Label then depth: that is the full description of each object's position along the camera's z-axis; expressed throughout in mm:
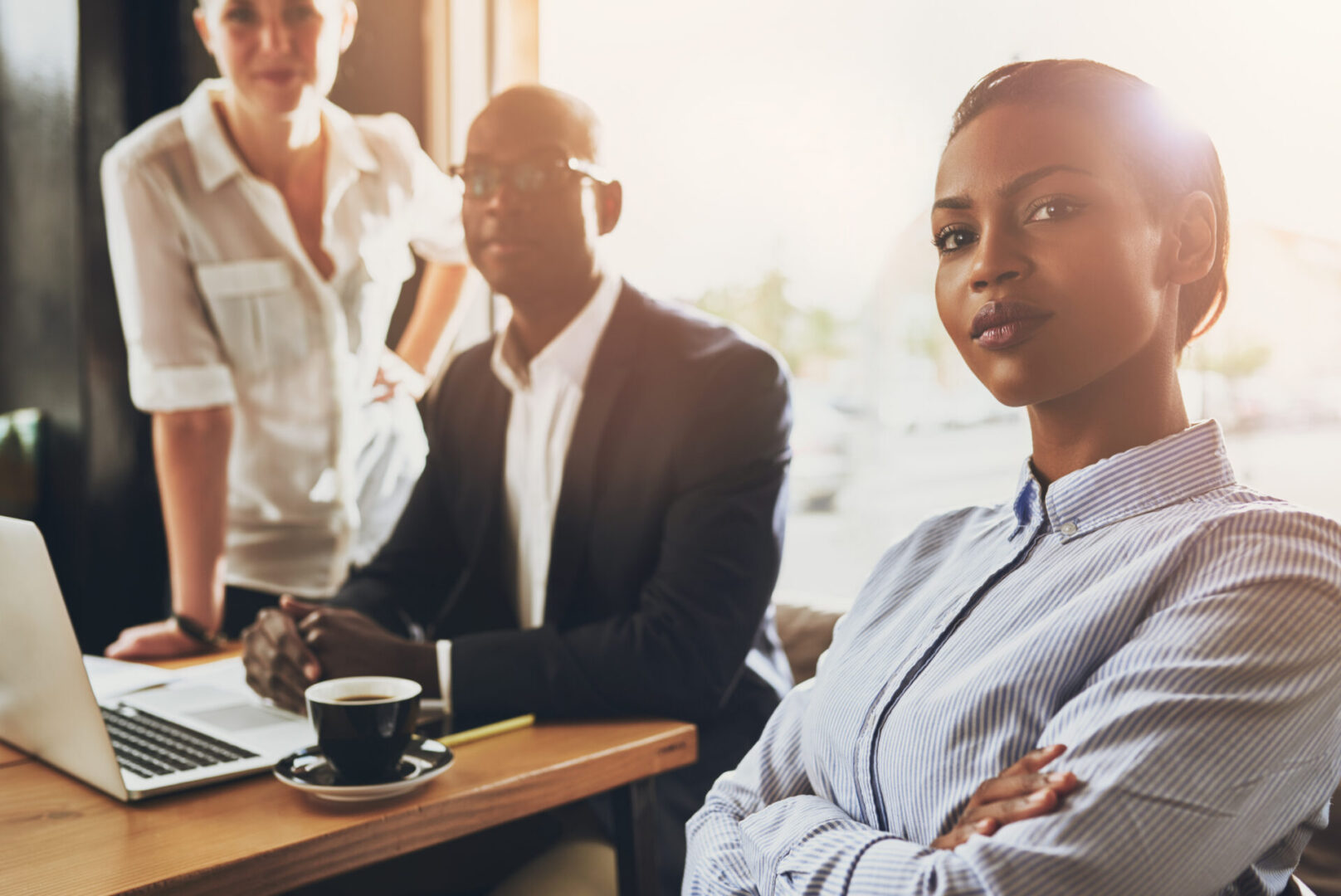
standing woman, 2076
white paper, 1476
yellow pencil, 1272
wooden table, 923
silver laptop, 1075
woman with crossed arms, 746
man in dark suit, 1457
